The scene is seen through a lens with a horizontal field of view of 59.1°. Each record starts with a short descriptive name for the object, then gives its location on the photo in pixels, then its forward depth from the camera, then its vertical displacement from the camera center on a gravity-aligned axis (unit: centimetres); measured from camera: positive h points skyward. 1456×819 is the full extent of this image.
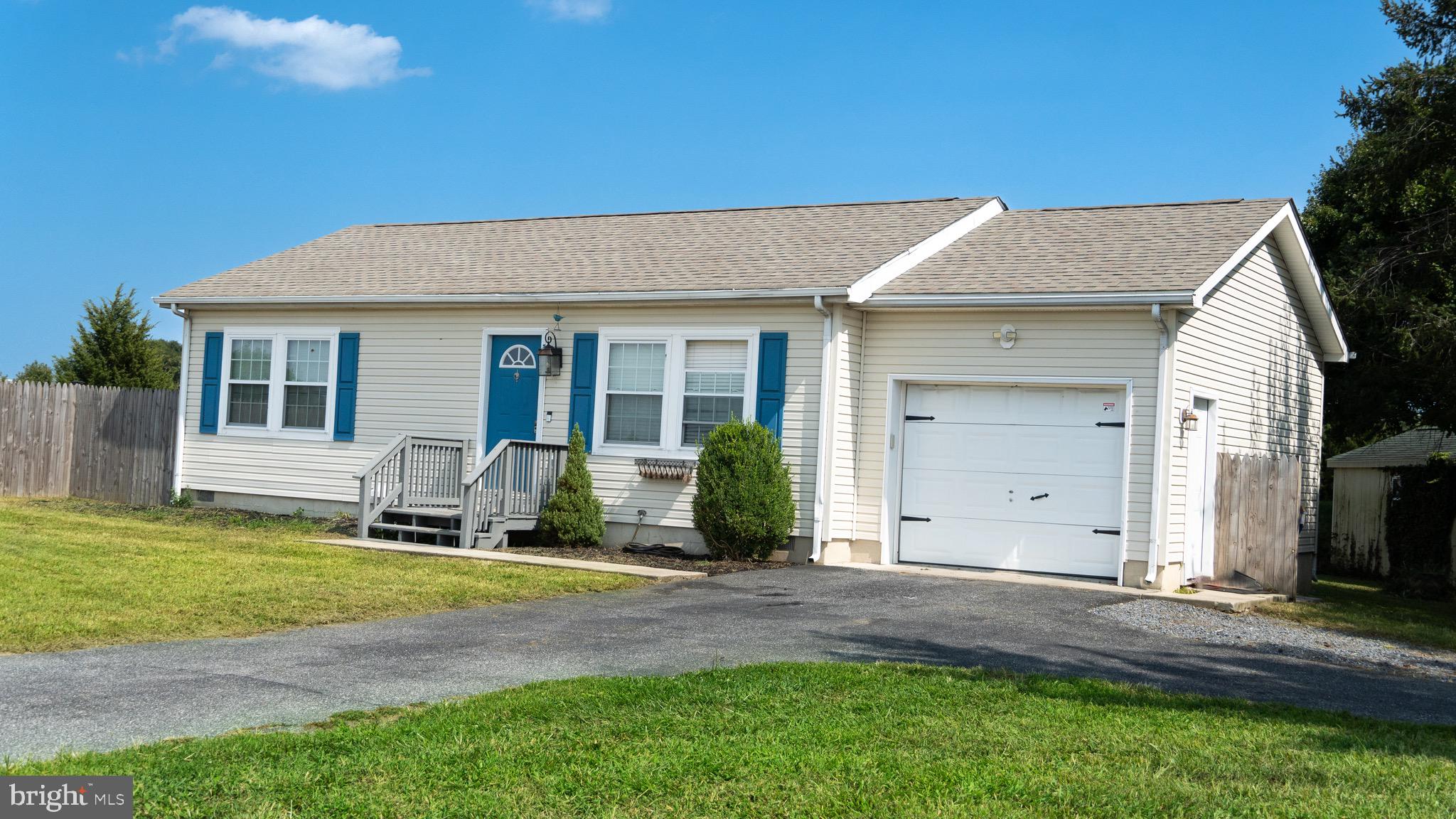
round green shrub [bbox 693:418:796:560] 1352 -36
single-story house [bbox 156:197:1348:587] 1323 +99
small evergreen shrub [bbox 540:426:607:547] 1454 -66
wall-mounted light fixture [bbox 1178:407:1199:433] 1312 +64
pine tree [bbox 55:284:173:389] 2778 +170
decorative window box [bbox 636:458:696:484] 1460 -17
